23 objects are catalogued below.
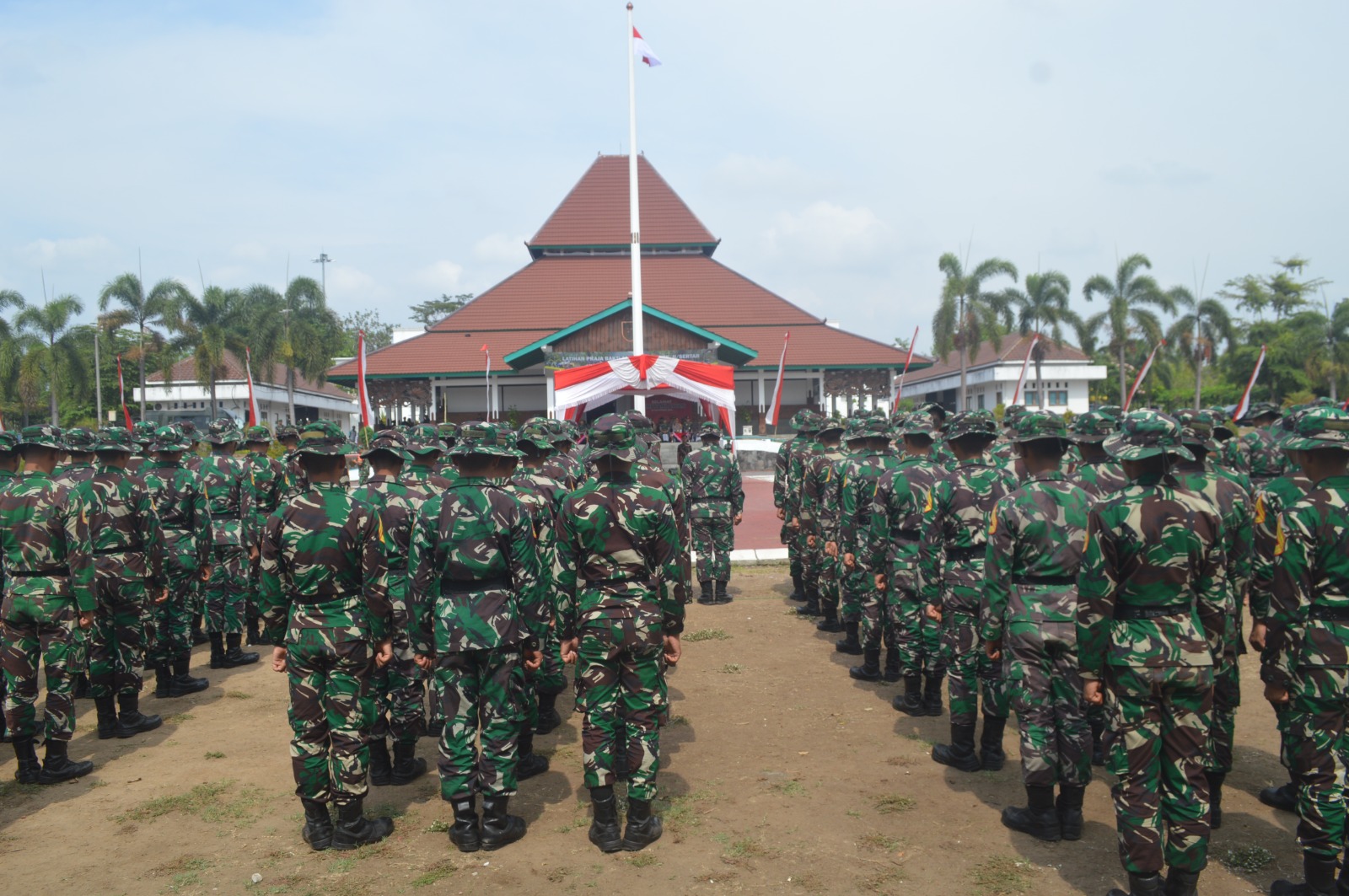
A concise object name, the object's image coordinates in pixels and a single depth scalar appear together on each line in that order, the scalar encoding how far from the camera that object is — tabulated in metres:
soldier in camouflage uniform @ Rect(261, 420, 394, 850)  4.71
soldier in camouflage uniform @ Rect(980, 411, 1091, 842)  4.62
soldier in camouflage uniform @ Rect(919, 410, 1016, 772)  5.53
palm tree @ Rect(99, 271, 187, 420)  41.94
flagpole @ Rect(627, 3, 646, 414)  24.11
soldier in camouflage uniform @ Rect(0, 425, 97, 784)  5.66
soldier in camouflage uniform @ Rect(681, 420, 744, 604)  10.79
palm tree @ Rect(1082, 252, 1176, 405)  39.75
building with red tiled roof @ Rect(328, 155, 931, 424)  34.06
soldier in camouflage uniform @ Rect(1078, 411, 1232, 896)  3.73
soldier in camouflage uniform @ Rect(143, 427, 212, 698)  7.59
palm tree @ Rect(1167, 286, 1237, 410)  40.62
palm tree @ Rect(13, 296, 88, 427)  41.91
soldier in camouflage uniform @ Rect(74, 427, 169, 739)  6.48
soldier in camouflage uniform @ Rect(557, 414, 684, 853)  4.68
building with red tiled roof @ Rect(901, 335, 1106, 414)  46.81
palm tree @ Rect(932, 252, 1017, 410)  39.44
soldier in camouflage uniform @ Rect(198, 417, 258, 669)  8.43
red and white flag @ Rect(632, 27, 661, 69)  24.02
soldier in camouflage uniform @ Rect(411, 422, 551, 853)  4.63
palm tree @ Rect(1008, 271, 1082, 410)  39.34
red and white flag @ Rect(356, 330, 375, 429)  12.00
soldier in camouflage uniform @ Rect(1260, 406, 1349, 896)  3.83
